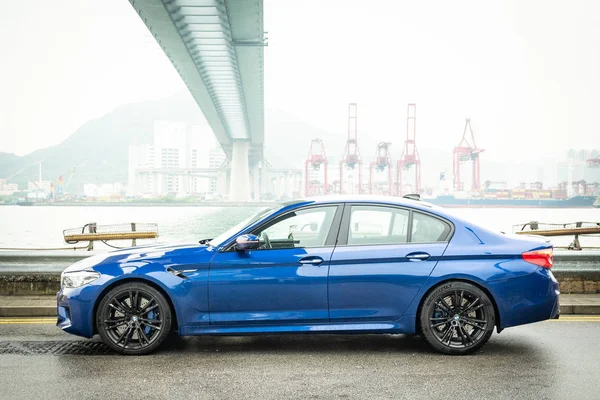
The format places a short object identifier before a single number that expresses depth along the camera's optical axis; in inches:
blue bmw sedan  213.8
